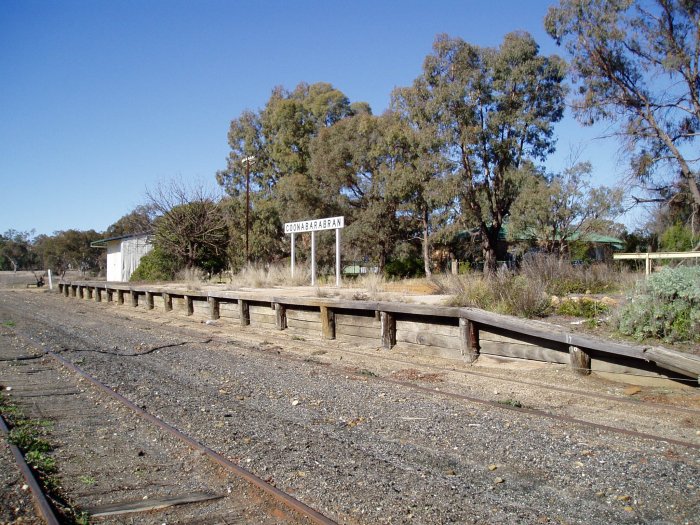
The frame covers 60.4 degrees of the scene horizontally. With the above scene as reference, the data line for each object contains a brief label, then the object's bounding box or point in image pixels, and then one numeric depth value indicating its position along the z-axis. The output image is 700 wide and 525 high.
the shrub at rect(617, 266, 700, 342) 8.26
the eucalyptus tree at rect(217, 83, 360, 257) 42.00
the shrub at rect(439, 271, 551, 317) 10.48
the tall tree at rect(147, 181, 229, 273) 37.28
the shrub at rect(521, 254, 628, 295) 13.40
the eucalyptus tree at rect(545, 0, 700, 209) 24.73
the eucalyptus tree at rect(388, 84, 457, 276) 31.42
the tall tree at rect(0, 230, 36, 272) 103.31
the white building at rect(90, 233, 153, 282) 50.81
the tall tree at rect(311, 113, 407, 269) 37.38
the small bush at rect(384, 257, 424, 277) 39.43
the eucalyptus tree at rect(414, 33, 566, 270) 31.53
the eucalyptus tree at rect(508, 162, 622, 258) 31.03
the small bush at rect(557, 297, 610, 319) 10.00
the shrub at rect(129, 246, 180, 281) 37.03
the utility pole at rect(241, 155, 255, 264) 35.48
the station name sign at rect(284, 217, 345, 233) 22.39
